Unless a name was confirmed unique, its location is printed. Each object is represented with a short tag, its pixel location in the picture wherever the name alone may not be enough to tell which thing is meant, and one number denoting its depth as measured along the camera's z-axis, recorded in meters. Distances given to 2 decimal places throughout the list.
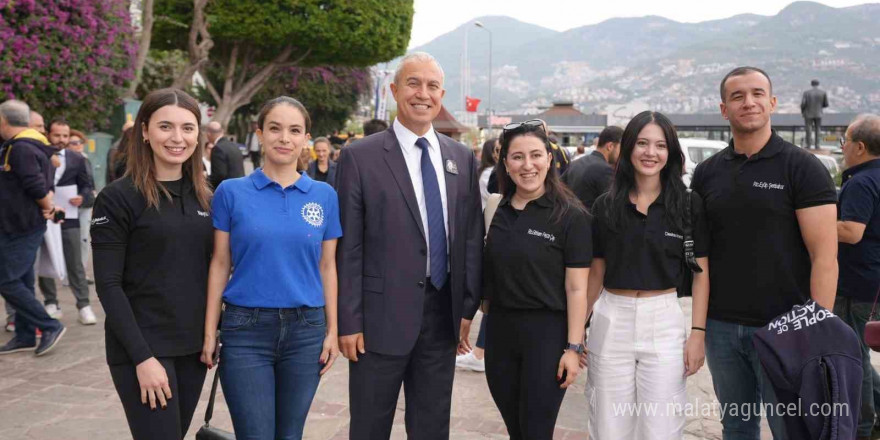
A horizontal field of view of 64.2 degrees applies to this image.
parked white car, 16.08
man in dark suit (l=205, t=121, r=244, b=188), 7.95
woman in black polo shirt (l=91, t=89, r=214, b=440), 2.44
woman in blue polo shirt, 2.66
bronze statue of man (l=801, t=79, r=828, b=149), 19.48
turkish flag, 31.86
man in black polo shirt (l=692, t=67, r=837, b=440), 2.88
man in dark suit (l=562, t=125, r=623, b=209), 5.91
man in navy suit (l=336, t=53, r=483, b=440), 2.90
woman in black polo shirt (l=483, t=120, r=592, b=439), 2.98
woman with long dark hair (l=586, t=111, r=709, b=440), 2.94
